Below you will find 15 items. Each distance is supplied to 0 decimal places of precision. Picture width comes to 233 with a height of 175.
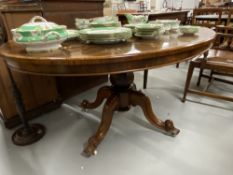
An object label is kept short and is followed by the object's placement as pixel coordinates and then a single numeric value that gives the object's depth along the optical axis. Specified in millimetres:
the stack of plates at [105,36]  868
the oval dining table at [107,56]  709
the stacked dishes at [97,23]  1170
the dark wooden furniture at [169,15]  2700
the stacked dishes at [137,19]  1391
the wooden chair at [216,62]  1553
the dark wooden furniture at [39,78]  1378
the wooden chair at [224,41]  1790
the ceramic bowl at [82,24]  1275
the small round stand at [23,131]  1289
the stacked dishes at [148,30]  1001
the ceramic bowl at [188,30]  1141
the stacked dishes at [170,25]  1247
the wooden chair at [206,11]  2020
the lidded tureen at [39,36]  752
